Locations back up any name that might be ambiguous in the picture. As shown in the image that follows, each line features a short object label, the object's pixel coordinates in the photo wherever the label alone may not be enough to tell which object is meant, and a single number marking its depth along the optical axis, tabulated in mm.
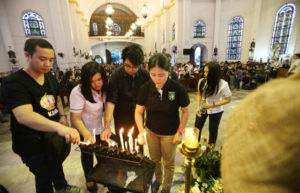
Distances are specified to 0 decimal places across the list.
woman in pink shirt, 1706
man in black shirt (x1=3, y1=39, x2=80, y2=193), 1297
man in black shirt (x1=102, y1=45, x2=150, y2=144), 1894
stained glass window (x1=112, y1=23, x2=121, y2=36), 29644
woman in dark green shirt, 1562
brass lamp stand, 790
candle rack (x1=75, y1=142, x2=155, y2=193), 1240
